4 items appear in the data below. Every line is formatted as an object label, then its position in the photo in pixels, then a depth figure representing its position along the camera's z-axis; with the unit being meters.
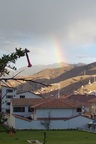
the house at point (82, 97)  103.03
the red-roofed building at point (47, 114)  62.38
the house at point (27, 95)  81.77
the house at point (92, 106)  86.85
